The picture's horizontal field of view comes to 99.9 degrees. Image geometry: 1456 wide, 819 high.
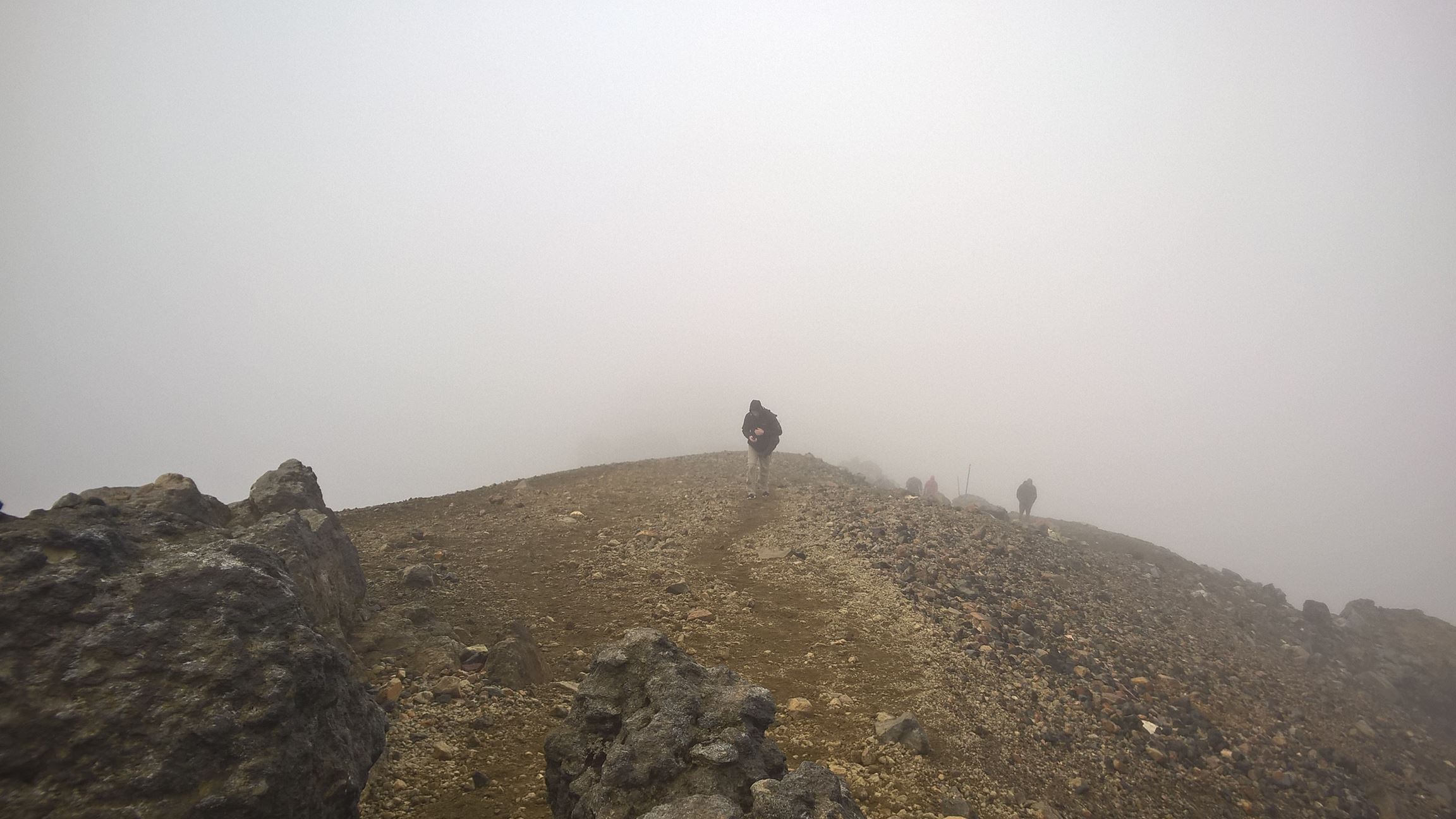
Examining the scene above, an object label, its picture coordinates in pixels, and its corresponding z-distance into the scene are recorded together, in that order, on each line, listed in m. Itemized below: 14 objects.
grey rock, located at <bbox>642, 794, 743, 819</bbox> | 4.79
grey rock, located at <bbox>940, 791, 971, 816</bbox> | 7.57
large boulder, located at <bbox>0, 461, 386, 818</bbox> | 4.39
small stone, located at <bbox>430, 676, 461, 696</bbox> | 8.57
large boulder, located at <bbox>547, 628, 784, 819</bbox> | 5.42
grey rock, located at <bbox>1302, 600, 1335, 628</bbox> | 22.08
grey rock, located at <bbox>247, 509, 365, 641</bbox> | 8.89
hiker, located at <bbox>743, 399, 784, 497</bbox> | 21.16
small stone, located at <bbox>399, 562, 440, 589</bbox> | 11.78
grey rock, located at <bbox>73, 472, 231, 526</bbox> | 8.76
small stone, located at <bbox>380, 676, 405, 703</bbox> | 8.22
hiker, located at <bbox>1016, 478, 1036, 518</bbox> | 33.06
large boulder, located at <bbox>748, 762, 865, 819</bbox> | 4.89
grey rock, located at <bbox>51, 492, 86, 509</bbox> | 7.22
